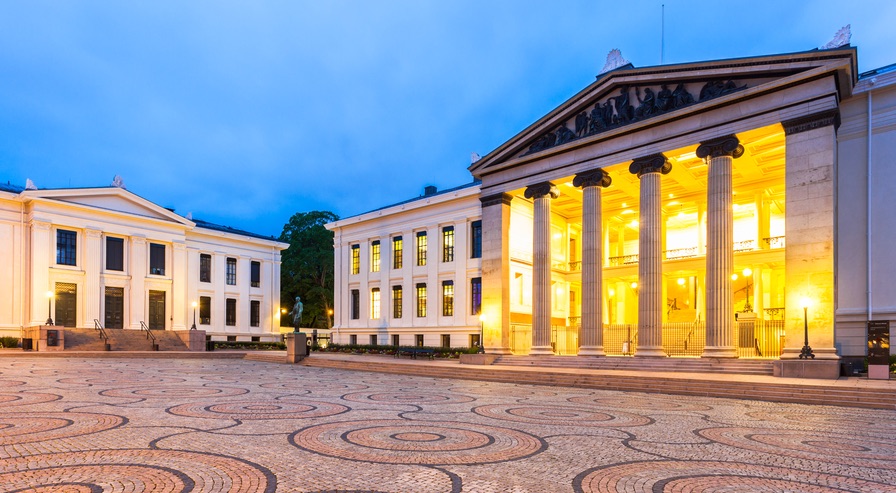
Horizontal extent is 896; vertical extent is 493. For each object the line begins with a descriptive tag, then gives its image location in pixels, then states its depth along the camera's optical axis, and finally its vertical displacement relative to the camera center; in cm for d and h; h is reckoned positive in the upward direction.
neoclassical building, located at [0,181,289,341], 4169 -6
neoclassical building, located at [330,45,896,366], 2064 +304
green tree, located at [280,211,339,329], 6438 -16
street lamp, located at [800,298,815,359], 1962 -284
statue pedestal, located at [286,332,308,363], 3114 -454
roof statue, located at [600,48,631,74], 2733 +1015
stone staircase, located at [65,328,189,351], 3966 -558
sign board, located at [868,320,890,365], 1884 -259
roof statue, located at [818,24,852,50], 2191 +908
